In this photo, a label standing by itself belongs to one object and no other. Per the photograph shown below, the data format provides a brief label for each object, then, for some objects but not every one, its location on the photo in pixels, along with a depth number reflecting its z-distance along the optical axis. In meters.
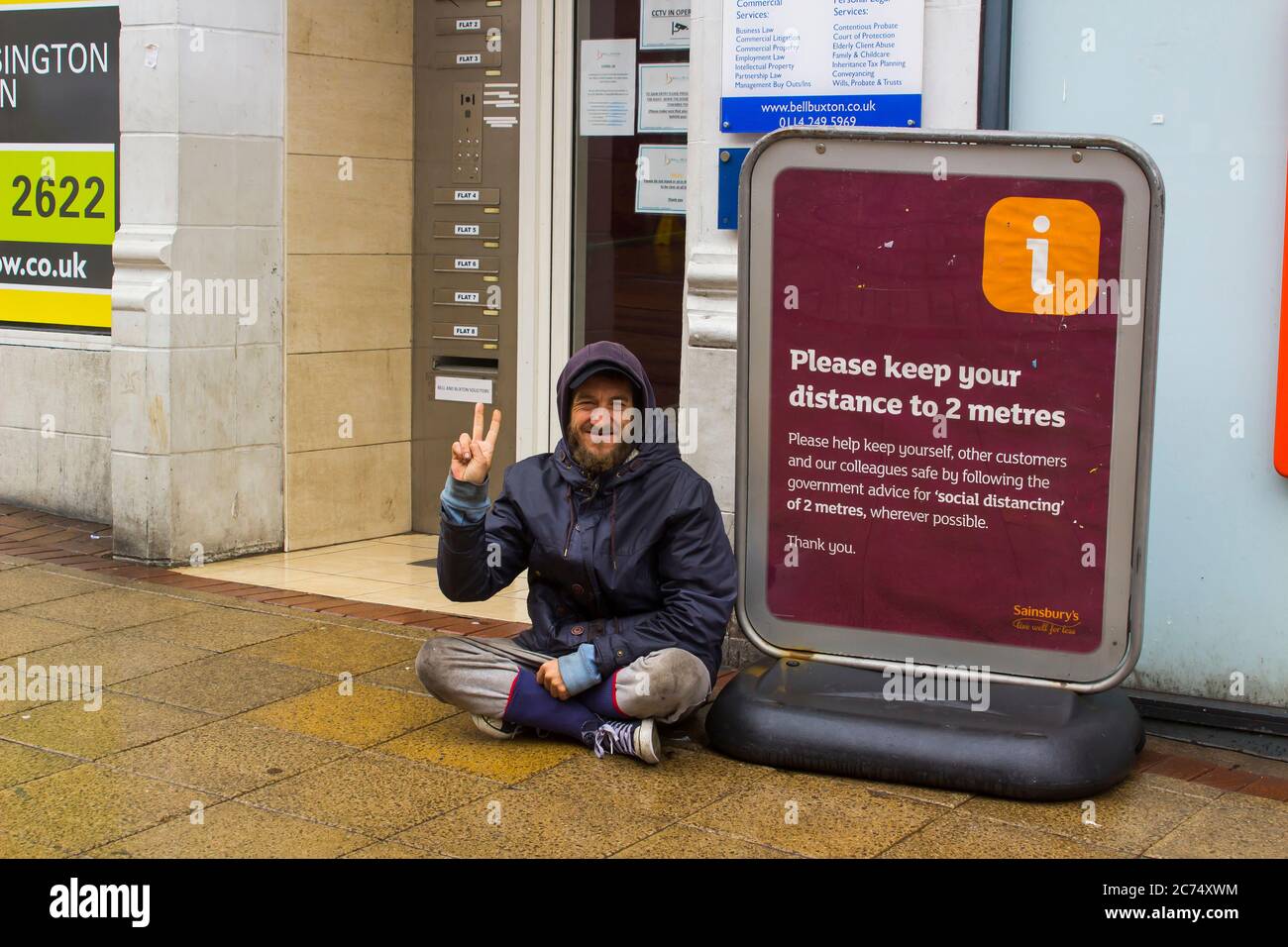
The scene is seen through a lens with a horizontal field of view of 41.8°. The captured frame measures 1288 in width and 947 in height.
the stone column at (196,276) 7.27
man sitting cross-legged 4.91
